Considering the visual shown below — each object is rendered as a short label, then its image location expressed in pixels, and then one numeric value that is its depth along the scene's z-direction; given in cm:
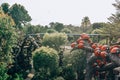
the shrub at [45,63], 1459
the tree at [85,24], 3703
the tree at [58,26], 3999
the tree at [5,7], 3649
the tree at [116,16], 1580
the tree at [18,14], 3950
